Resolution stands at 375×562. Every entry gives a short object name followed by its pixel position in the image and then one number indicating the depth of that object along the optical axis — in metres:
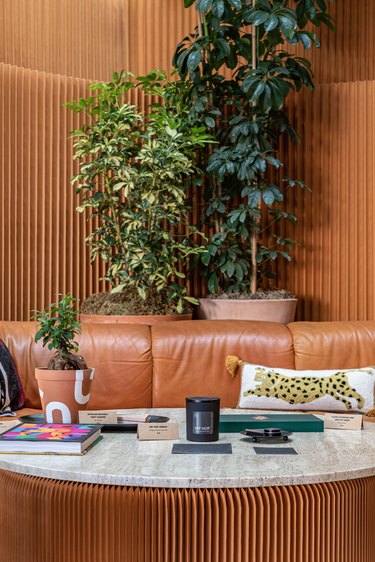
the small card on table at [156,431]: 1.85
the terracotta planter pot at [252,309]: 4.03
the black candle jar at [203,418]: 1.80
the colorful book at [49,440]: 1.65
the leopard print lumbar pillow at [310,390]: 3.09
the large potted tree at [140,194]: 3.98
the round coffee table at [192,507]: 1.47
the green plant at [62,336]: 2.05
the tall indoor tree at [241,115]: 3.91
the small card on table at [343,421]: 2.03
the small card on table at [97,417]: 2.00
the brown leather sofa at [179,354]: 3.29
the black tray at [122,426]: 1.96
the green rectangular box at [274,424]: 1.96
